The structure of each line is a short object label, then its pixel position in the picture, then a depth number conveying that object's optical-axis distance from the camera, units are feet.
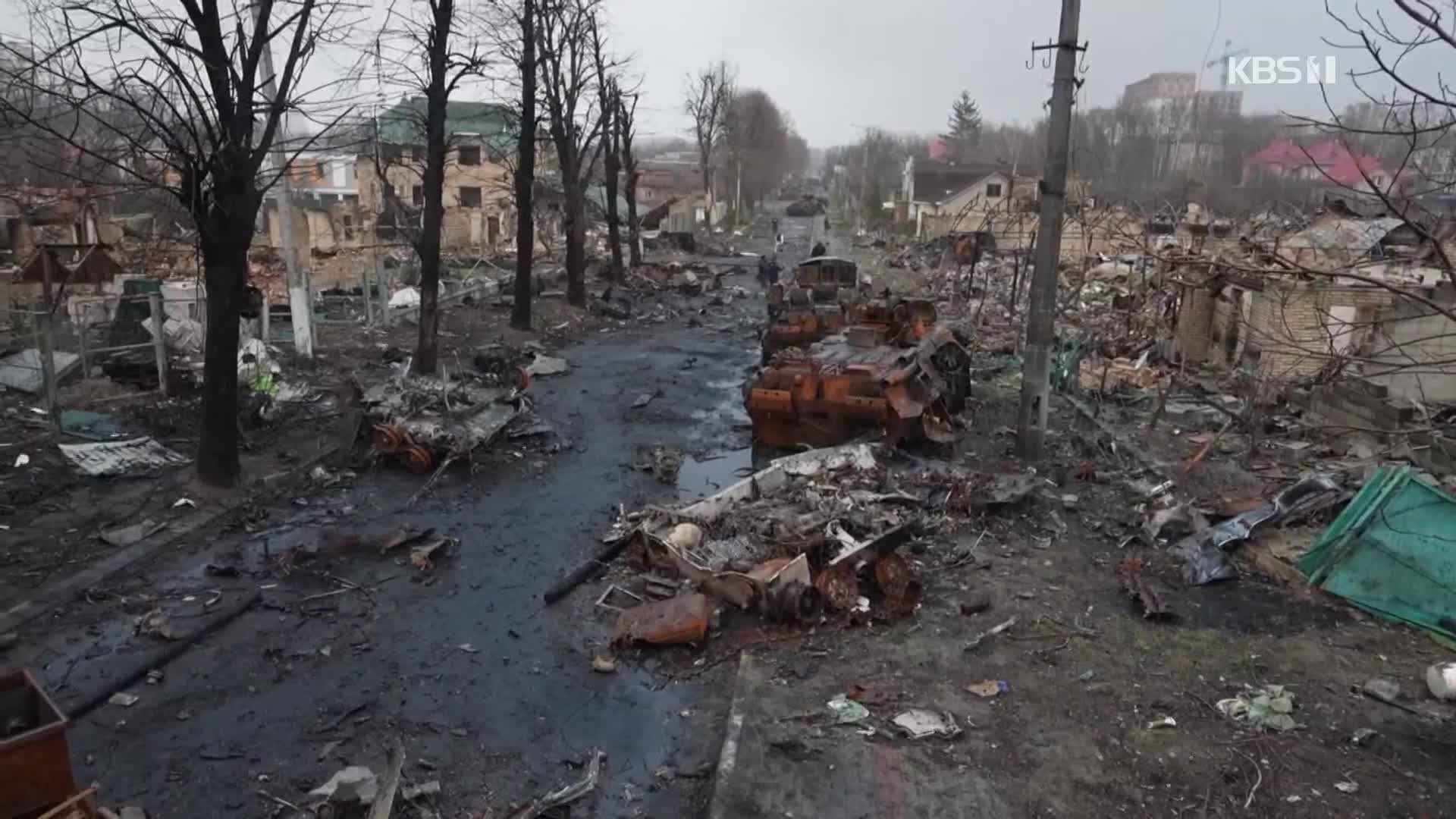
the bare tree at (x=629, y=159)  100.12
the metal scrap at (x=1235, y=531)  25.62
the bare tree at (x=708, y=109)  165.58
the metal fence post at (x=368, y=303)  61.62
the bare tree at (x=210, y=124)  27.17
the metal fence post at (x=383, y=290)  62.54
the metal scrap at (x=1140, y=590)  23.43
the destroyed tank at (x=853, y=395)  37.37
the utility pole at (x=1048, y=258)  34.76
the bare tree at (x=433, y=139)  48.37
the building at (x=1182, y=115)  151.53
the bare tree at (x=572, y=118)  77.97
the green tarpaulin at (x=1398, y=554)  22.00
